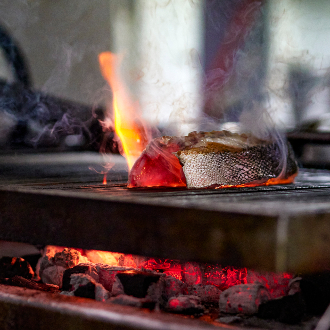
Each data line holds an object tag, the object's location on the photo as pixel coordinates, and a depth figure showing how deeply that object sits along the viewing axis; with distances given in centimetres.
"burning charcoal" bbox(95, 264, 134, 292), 138
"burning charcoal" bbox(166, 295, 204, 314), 130
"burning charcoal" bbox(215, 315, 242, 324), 128
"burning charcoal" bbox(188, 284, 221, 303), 136
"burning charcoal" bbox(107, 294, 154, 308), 129
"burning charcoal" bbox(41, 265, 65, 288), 145
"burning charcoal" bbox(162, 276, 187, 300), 135
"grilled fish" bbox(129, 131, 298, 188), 145
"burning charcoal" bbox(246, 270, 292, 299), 134
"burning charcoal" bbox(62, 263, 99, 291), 138
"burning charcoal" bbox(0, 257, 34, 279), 149
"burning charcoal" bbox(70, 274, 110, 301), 133
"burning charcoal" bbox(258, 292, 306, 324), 128
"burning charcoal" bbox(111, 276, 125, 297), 133
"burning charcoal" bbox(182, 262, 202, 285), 140
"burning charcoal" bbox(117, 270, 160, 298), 132
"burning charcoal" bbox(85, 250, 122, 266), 149
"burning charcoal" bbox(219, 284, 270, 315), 130
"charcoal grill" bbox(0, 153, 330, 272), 120
